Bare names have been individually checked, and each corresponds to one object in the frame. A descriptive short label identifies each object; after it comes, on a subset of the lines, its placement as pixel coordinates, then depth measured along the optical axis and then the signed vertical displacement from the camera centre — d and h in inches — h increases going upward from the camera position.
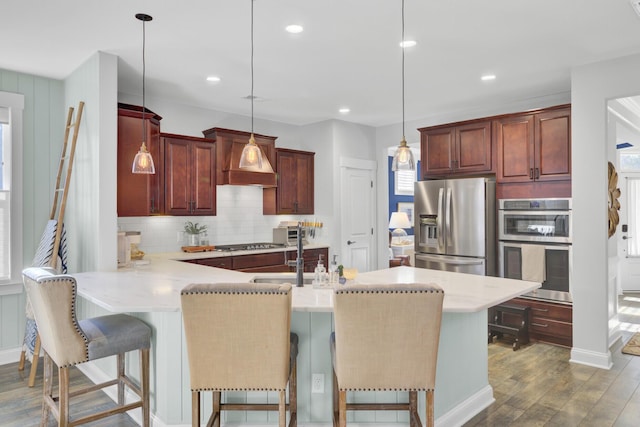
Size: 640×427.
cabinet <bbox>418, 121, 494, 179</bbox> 191.0 +29.3
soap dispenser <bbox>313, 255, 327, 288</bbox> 104.5 -16.0
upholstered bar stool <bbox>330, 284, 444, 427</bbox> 73.9 -21.9
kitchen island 94.0 -32.7
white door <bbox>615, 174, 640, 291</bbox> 285.4 -14.8
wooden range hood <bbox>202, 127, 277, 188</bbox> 206.2 +27.0
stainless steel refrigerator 184.1 -6.1
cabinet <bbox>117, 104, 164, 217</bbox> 150.3 +18.0
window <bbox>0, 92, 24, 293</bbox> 153.5 +9.1
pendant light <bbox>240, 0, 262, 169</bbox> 108.5 +14.4
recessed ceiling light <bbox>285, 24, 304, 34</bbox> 118.6 +51.6
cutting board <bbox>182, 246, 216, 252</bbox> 197.8 -16.8
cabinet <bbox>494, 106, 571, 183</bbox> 168.1 +27.0
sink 118.6 -18.5
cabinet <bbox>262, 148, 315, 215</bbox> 231.6 +14.5
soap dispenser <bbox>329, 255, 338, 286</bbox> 105.4 -15.8
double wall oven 166.7 -12.9
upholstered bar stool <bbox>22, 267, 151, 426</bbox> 87.2 -27.2
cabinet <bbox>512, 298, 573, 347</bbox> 168.1 -44.2
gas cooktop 204.0 -16.9
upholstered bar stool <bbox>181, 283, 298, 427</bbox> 74.9 -21.9
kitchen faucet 107.6 -13.3
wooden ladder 133.3 +7.6
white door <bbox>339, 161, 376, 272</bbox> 239.8 -1.1
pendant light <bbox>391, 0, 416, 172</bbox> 103.1 +13.0
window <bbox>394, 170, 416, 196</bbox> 366.0 +25.2
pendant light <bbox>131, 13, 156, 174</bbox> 120.0 +14.0
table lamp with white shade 327.9 -9.1
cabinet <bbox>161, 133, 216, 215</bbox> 188.7 +17.2
